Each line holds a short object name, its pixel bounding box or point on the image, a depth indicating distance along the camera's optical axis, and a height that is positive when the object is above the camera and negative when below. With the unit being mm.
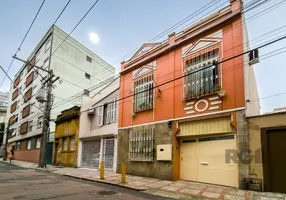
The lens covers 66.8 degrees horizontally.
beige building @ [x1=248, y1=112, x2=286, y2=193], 7577 -300
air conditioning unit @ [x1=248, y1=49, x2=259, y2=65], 8828 +3463
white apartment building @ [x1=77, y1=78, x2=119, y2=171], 14867 +722
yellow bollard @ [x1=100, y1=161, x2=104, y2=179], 11076 -1619
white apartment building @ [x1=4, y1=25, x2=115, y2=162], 26297 +8077
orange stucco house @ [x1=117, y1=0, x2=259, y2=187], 9078 +1629
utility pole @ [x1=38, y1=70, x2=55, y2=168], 17531 +1472
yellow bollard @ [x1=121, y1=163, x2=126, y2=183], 9840 -1582
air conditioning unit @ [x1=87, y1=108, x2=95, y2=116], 16922 +2033
